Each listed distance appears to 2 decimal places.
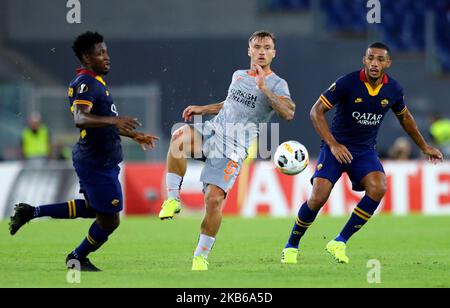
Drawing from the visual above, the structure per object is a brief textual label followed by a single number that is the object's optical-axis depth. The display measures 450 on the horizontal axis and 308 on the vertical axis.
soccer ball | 11.26
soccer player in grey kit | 10.58
